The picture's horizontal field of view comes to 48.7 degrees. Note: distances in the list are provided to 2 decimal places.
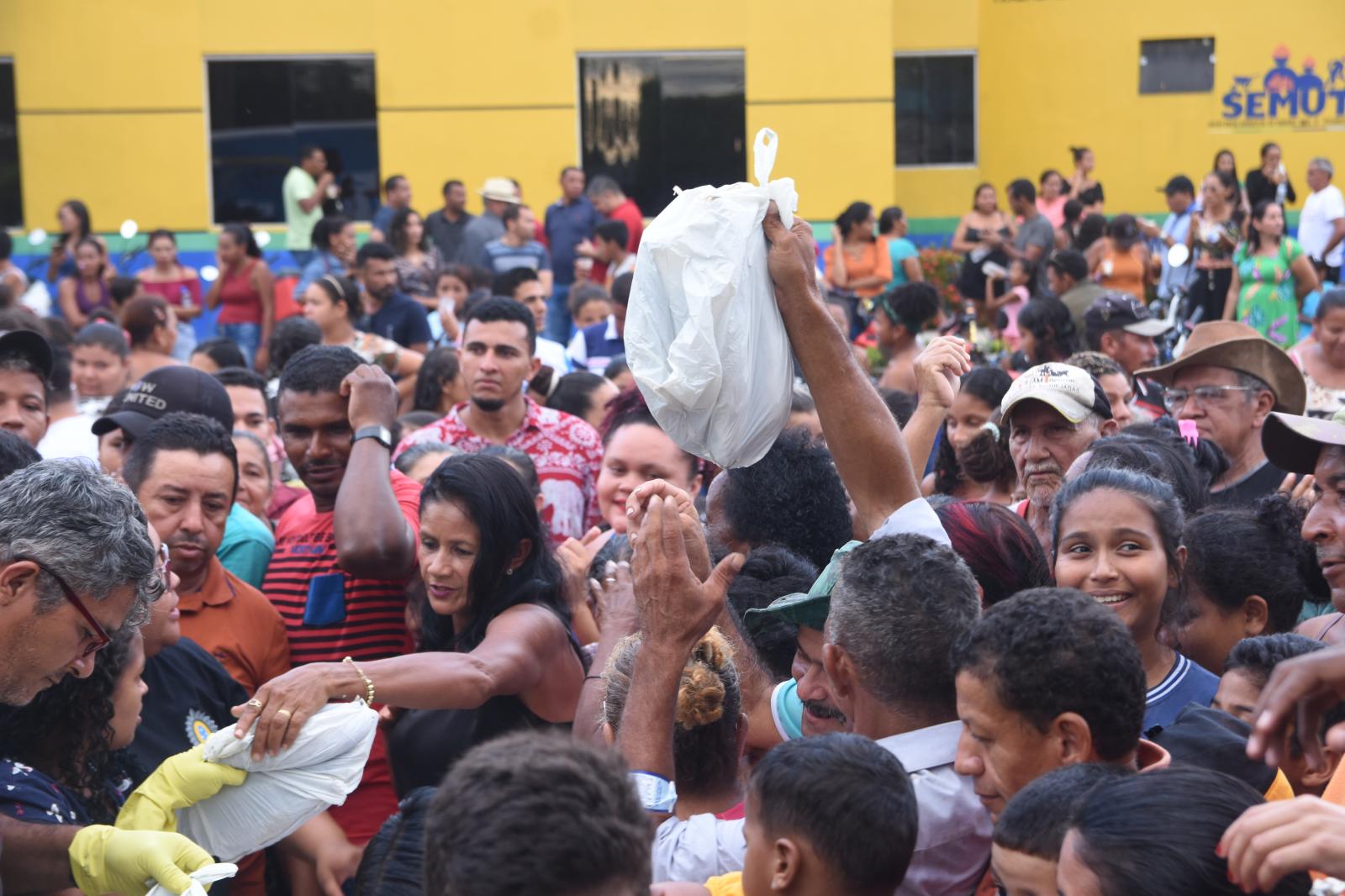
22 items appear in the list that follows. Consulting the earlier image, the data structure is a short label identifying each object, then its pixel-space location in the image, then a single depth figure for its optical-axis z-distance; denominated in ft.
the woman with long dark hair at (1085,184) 55.36
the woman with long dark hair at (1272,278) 39.73
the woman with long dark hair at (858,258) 45.21
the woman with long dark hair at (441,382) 25.34
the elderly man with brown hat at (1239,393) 18.12
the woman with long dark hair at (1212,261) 43.27
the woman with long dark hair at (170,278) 43.32
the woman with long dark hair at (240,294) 39.17
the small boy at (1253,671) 10.22
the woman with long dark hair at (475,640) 10.80
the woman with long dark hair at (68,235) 46.79
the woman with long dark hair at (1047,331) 24.85
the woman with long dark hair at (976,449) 17.95
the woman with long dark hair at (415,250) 40.63
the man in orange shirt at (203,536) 13.50
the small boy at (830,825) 7.65
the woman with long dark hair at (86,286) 44.27
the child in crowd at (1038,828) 7.38
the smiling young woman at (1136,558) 11.05
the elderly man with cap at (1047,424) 15.71
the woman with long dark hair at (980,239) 45.01
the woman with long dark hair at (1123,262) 40.60
